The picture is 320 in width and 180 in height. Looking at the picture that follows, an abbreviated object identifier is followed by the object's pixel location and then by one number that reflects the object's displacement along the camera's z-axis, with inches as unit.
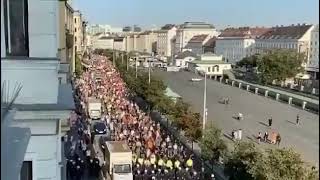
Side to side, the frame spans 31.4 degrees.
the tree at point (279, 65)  2171.5
